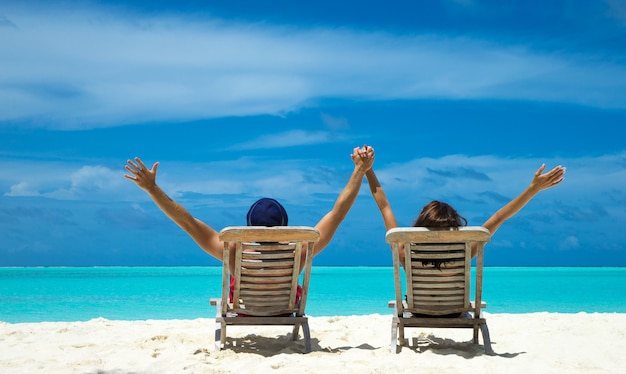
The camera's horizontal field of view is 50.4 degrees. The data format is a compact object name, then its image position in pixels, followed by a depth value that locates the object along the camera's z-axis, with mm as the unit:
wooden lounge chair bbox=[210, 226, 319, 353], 5844
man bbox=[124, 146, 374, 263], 5883
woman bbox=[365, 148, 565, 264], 6091
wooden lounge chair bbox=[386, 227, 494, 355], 5594
